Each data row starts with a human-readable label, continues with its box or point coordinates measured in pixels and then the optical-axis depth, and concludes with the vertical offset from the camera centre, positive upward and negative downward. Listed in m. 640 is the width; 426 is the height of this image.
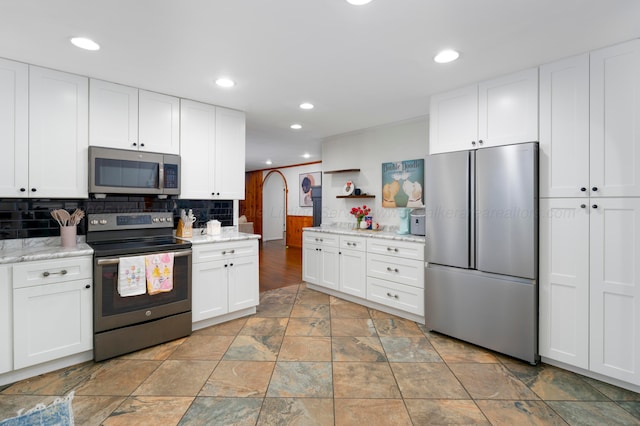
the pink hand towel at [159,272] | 2.64 -0.51
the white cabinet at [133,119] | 2.75 +0.88
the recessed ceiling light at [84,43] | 2.09 +1.15
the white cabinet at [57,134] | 2.48 +0.64
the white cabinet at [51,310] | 2.17 -0.71
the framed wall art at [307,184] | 8.33 +0.76
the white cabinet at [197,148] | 3.28 +0.69
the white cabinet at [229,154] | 3.53 +0.67
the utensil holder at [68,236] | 2.62 -0.20
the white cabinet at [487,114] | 2.54 +0.87
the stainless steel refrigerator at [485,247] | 2.47 -0.29
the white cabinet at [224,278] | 3.04 -0.67
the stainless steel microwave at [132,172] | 2.72 +0.38
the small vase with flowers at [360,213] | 4.45 +0.00
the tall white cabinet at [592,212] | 2.12 +0.01
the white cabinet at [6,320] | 2.11 -0.73
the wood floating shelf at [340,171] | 4.71 +0.65
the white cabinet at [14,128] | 2.36 +0.65
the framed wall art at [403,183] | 3.98 +0.39
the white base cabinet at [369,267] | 3.31 -0.66
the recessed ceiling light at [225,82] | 2.76 +1.17
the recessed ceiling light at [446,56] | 2.28 +1.16
